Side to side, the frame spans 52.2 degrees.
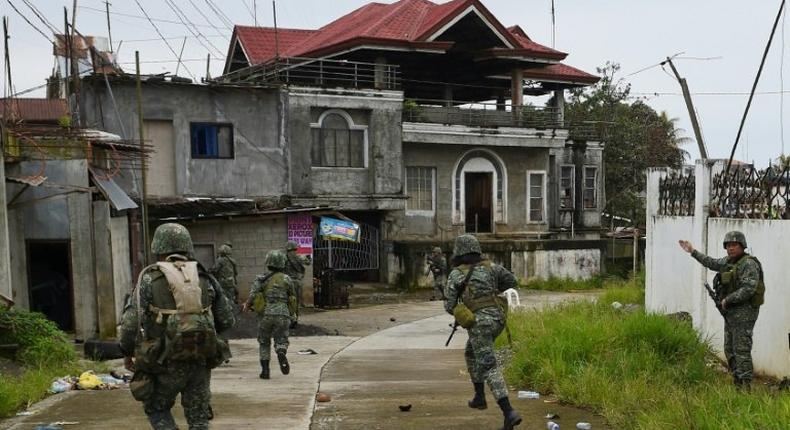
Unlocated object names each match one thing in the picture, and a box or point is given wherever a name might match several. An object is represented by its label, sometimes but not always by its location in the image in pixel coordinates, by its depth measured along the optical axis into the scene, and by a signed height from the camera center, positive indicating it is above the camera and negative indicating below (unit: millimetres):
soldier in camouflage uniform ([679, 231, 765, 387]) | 8234 -1322
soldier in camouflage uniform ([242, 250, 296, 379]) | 9914 -1576
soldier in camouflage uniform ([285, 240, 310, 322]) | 15055 -1680
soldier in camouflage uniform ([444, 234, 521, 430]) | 7238 -1139
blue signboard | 20516 -1317
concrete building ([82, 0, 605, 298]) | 20828 +943
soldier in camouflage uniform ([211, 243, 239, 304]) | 13609 -1523
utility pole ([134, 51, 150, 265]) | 14374 -300
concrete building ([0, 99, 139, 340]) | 13188 -576
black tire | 11562 -2410
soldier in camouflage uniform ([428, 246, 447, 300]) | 22109 -2467
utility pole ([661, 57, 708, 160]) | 14734 +872
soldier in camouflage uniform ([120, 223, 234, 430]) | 5461 -1224
